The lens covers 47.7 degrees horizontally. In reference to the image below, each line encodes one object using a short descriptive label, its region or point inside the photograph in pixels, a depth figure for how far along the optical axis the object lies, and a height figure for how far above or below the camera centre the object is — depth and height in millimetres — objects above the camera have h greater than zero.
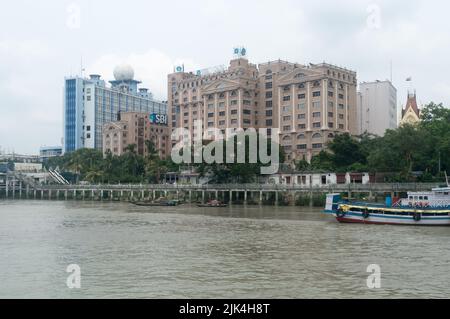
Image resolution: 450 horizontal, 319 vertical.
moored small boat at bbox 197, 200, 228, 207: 94375 -4994
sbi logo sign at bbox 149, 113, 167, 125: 184075 +21506
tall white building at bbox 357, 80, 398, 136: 144375 +20176
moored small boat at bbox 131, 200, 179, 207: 100250 -5114
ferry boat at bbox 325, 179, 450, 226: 54094 -3662
